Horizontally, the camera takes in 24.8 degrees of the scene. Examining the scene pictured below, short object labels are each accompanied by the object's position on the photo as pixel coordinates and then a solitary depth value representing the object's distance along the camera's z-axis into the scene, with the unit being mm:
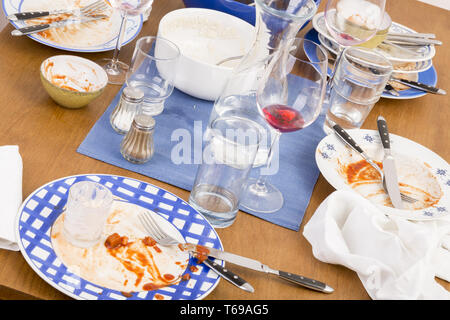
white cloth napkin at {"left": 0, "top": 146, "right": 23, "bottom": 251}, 1384
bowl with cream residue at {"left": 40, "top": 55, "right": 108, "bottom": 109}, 1631
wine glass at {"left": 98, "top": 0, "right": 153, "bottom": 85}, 1728
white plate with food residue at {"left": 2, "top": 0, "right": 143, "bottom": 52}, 1779
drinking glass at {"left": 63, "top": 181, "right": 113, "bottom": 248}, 1393
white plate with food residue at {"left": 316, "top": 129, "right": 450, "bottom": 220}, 1630
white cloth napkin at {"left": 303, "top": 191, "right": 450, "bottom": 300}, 1464
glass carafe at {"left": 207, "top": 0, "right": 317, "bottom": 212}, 1630
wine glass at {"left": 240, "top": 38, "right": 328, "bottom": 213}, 1521
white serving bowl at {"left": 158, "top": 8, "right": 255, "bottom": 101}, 1824
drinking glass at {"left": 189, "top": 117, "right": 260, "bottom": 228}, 1493
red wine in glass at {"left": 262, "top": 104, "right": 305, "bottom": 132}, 1532
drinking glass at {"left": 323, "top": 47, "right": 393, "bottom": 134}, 1750
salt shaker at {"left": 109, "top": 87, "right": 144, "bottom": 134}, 1623
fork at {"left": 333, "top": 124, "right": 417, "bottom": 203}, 1667
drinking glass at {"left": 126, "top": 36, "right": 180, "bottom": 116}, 1664
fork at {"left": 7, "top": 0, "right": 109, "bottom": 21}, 1776
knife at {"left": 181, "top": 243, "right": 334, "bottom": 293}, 1431
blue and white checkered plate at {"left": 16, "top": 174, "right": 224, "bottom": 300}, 1352
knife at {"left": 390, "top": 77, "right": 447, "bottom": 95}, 1933
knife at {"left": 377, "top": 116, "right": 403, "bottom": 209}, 1635
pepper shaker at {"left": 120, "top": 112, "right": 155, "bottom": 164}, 1565
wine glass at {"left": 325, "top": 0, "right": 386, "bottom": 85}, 1786
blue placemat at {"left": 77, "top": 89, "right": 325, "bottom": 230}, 1585
